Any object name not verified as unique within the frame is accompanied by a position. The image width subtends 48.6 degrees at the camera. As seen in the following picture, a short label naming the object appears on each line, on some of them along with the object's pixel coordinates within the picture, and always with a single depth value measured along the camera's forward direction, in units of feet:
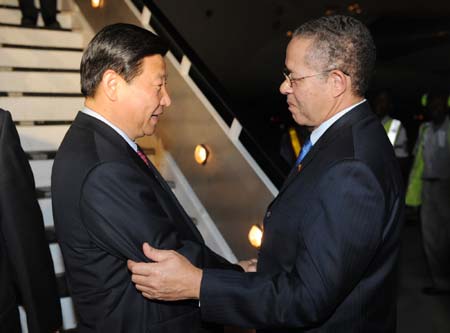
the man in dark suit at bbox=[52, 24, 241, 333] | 4.61
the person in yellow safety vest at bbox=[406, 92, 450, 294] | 13.96
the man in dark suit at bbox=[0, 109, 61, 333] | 5.64
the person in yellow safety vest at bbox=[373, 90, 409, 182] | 17.01
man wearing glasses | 4.06
